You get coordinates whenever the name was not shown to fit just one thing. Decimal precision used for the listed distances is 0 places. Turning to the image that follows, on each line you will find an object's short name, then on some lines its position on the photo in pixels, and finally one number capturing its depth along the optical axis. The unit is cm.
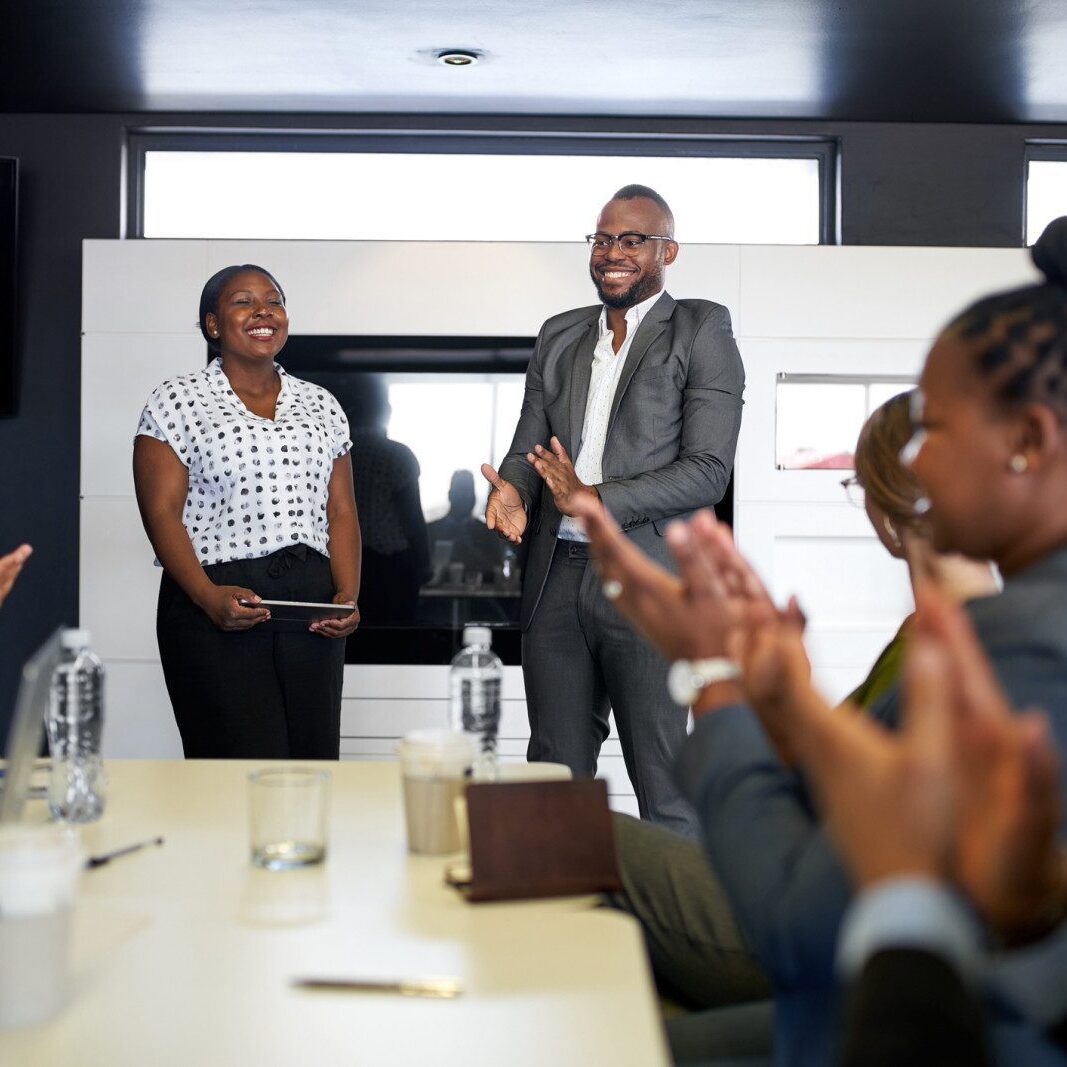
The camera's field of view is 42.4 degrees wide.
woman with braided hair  87
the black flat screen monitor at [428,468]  439
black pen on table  137
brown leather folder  126
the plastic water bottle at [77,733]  154
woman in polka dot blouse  280
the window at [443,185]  511
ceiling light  432
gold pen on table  102
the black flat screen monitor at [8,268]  485
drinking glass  135
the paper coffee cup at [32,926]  95
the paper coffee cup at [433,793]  141
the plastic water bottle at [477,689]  175
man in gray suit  284
